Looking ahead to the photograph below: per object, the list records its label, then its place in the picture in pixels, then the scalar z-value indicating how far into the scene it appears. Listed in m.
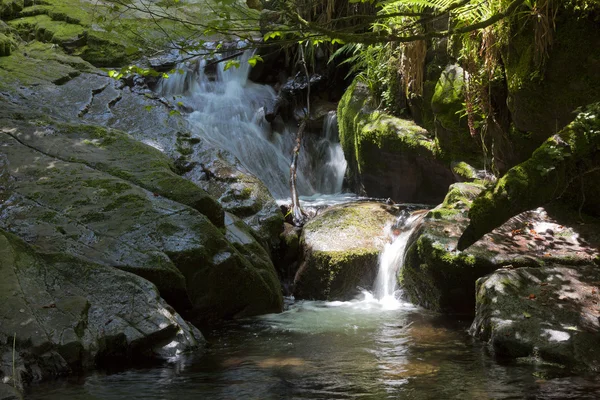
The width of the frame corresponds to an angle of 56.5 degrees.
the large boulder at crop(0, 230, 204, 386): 3.89
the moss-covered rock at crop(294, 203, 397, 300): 7.11
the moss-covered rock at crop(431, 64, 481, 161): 7.80
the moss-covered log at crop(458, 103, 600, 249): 4.82
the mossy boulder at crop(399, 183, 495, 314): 5.66
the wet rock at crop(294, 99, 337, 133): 12.26
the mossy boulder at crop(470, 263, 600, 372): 4.12
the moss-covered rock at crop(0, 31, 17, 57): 10.16
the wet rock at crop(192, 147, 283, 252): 7.70
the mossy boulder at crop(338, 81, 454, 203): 8.82
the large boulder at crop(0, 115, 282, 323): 5.26
